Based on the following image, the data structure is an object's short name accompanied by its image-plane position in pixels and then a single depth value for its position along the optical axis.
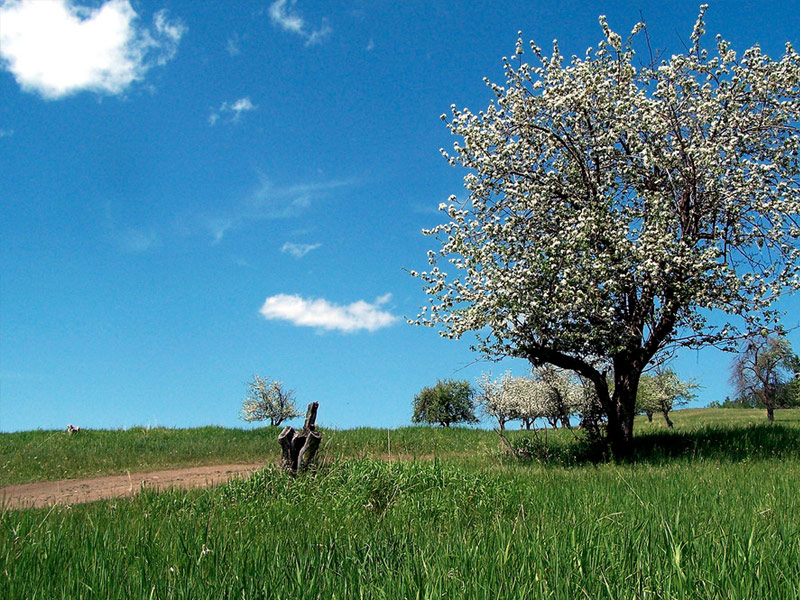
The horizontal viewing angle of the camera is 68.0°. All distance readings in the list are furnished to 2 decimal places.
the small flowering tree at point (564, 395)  48.78
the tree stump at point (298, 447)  12.15
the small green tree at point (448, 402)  63.44
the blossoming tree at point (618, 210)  16.20
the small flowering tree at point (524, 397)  52.25
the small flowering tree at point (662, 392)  54.47
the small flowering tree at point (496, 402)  54.16
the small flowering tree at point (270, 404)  47.91
